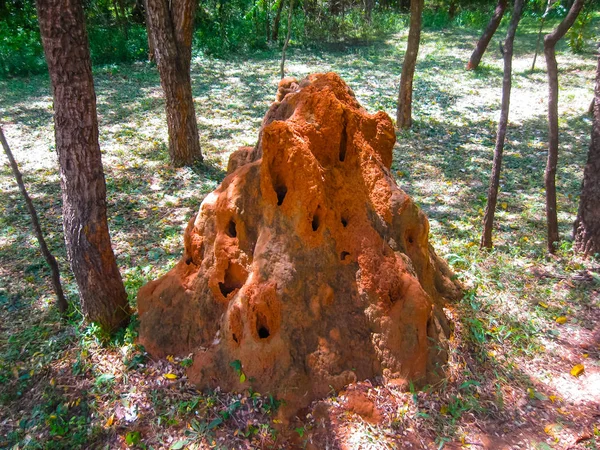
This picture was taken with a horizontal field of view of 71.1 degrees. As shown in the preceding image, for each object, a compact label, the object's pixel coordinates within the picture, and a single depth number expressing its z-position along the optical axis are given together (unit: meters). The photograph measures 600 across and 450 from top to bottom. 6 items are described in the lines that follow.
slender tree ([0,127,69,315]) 3.22
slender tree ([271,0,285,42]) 15.45
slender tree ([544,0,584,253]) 4.26
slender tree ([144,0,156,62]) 12.90
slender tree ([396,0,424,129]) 8.09
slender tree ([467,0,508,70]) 10.31
